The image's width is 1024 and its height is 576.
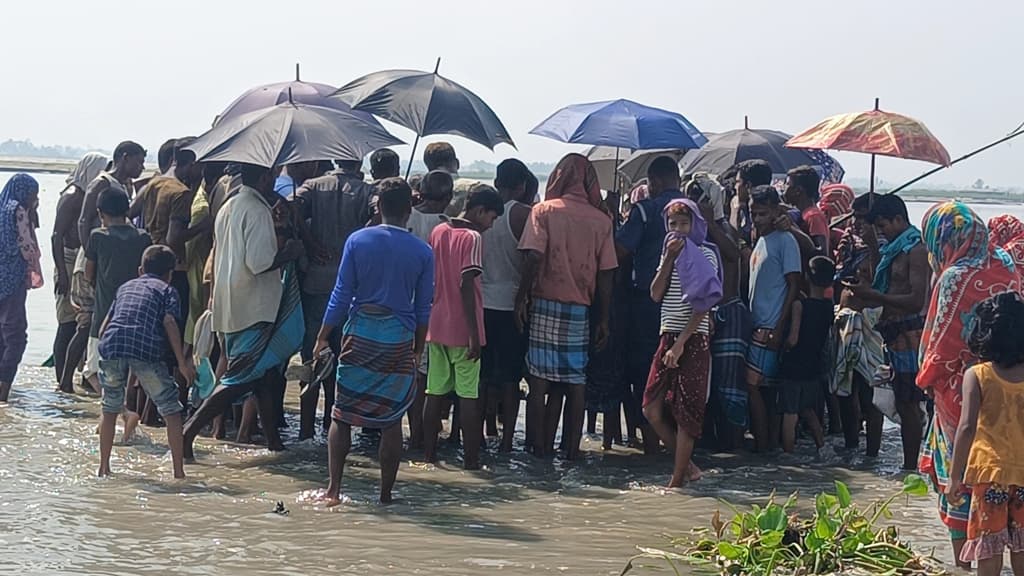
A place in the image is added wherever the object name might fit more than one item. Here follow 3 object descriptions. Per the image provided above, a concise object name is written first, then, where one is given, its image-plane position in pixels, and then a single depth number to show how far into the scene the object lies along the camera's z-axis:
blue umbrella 8.88
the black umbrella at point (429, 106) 8.78
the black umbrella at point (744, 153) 11.14
